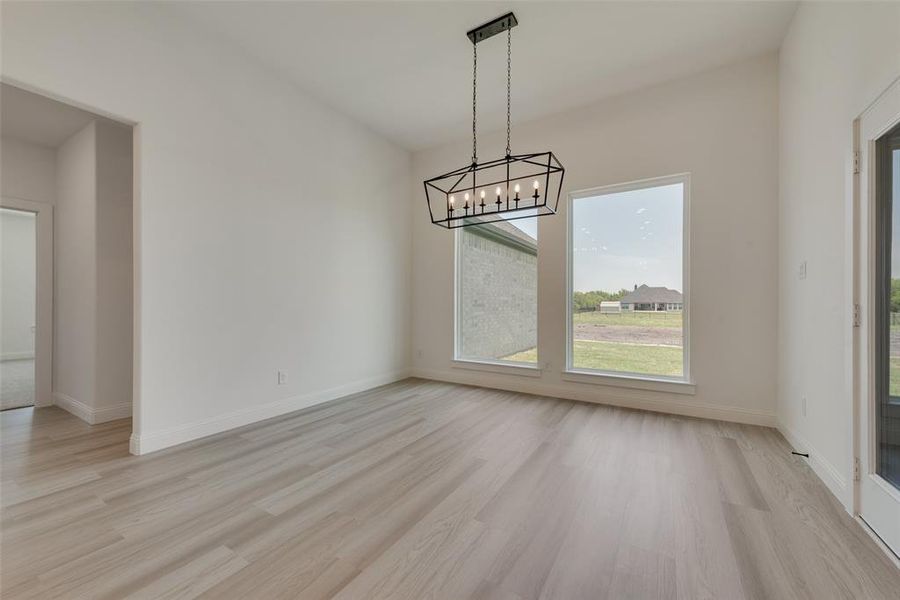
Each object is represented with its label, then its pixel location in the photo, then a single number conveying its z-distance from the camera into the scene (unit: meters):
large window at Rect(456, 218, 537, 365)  4.53
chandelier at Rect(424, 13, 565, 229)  2.88
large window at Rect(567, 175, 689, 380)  3.68
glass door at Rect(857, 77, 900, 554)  1.69
